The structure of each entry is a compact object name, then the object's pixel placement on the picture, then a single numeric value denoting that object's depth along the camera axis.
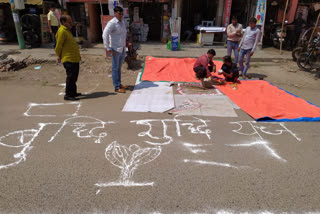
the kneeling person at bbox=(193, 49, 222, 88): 5.69
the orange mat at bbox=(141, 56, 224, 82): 6.31
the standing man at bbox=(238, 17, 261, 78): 6.02
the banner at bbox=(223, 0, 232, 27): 10.66
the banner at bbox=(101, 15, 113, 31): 7.69
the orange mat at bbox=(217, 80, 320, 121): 4.08
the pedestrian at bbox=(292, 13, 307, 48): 10.77
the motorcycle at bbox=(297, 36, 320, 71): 7.28
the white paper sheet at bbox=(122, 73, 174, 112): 4.35
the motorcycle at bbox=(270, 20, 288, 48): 10.64
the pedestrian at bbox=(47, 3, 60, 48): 8.04
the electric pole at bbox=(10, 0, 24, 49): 8.07
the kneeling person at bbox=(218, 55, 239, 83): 6.01
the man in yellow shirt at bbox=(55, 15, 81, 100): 4.25
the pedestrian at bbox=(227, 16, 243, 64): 6.44
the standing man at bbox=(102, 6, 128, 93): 4.71
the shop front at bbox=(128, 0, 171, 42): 11.40
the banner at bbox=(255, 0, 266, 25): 9.64
